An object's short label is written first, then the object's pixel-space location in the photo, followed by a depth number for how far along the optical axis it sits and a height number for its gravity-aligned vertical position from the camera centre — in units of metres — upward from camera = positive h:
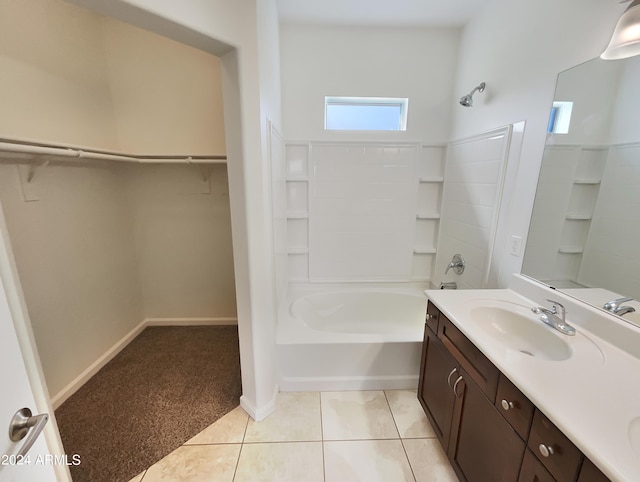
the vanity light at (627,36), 0.98 +0.60
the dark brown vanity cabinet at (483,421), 0.77 -0.86
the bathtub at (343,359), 1.87 -1.20
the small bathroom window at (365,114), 2.45 +0.72
